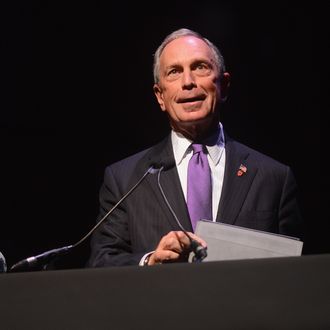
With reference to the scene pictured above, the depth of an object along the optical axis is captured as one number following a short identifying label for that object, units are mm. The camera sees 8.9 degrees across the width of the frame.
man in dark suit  4702
